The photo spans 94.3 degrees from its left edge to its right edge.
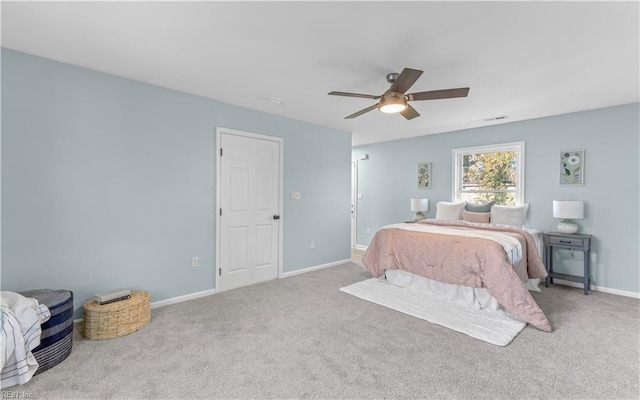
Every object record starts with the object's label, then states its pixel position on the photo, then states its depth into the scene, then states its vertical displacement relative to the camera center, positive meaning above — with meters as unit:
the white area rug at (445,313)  2.63 -1.15
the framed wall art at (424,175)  5.61 +0.47
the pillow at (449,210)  4.85 -0.17
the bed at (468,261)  2.86 -0.70
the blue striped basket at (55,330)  2.06 -0.96
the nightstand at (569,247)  3.71 -0.60
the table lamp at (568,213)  3.79 -0.16
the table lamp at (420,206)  5.45 -0.12
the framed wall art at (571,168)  3.99 +0.45
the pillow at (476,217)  4.45 -0.26
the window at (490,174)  4.60 +0.44
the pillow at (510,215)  4.22 -0.21
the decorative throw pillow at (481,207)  4.64 -0.11
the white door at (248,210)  3.79 -0.16
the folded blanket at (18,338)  1.80 -0.88
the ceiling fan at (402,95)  2.32 +0.88
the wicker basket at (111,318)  2.48 -1.03
